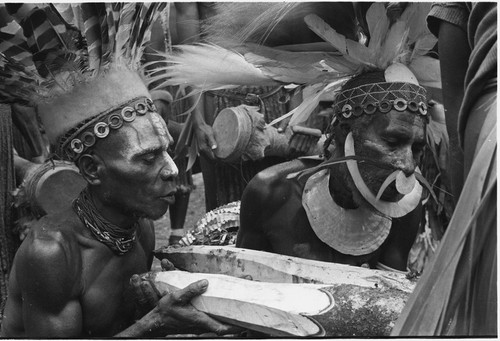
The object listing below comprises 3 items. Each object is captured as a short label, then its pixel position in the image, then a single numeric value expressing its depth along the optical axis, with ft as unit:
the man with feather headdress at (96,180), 9.97
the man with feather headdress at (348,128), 11.21
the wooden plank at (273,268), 9.77
